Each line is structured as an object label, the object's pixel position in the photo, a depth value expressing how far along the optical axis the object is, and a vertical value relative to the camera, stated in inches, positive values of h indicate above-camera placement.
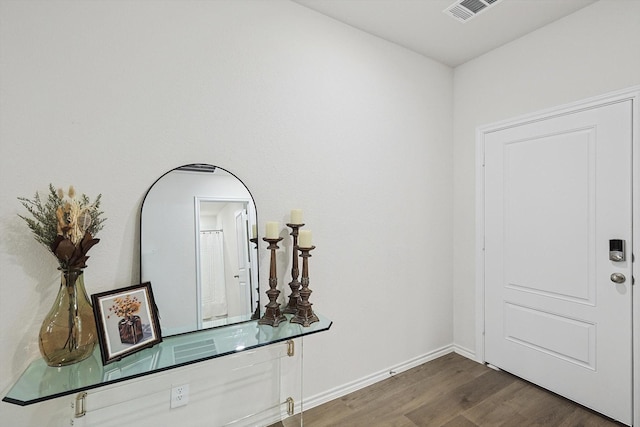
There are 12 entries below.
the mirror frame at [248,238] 64.6 -7.0
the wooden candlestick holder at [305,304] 73.4 -21.9
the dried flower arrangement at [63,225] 52.2 -2.3
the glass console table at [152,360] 48.1 -26.4
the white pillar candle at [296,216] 78.8 -1.4
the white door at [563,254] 81.0 -13.5
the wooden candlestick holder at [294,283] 77.3 -17.7
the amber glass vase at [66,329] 52.3 -19.5
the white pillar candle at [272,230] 73.9 -4.6
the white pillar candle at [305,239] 76.2 -6.9
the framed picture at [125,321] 54.2 -19.8
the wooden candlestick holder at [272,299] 72.8 -20.4
